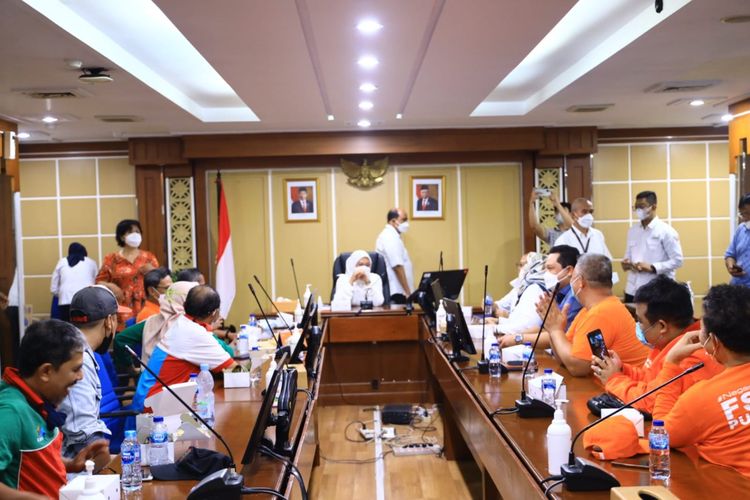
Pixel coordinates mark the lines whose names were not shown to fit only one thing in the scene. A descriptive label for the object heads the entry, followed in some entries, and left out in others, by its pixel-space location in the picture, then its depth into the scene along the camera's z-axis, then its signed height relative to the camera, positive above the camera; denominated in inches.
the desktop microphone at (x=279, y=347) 159.4 -25.4
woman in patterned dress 267.6 -11.5
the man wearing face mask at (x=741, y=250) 223.6 -8.6
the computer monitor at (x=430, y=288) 221.4 -18.5
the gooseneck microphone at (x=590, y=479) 74.0 -25.4
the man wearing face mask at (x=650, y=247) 255.0 -8.0
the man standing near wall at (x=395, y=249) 287.9 -7.3
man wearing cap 98.1 -19.8
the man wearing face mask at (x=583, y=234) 263.7 -2.9
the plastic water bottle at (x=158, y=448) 89.1 -25.6
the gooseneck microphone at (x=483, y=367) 138.3 -25.9
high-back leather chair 270.8 -13.4
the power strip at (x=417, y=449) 184.1 -55.2
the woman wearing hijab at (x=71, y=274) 293.9 -14.7
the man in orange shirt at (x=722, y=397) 76.4 -18.3
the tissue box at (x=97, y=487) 68.9 -23.6
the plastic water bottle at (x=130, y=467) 81.6 -25.7
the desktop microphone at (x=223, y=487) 74.3 -25.4
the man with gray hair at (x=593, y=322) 127.1 -17.1
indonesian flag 302.7 -11.7
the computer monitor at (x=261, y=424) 80.2 -21.0
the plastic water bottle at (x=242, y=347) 167.4 -26.1
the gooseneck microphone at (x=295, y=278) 299.5 -18.8
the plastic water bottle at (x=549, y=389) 109.3 -24.0
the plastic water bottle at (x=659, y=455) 75.9 -23.9
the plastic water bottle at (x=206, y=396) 110.3 -24.8
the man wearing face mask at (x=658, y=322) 102.9 -13.9
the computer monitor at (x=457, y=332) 144.4 -21.0
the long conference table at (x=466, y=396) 77.8 -30.1
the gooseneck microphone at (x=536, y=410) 103.7 -25.6
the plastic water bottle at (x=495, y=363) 134.0 -24.5
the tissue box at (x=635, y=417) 85.7 -22.4
